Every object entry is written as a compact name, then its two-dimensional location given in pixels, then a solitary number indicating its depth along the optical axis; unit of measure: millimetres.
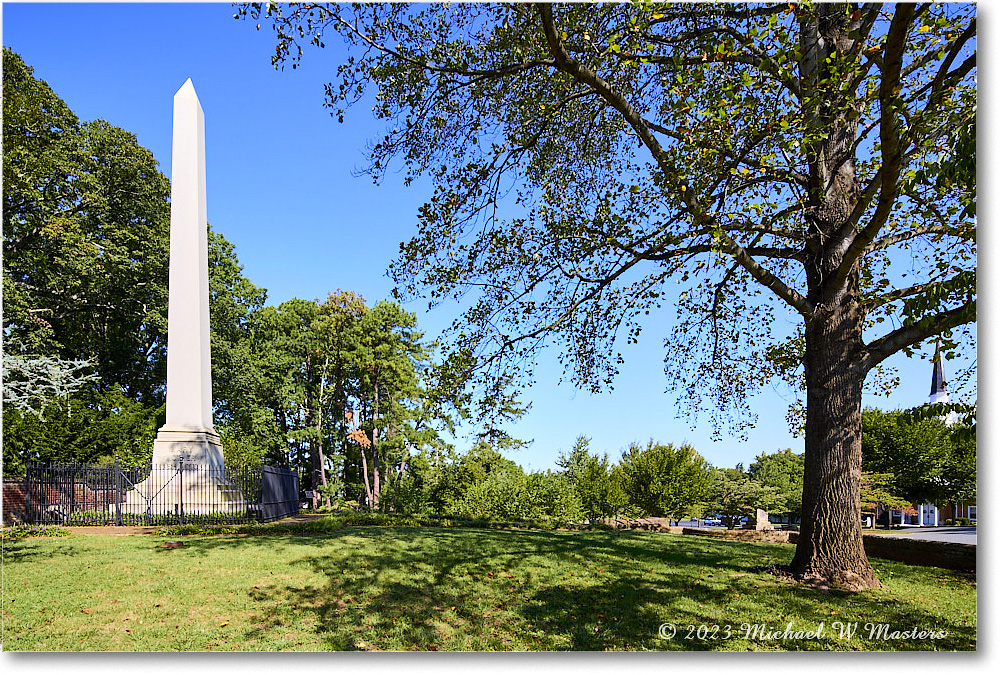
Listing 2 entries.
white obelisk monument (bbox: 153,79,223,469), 9406
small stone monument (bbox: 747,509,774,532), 10750
